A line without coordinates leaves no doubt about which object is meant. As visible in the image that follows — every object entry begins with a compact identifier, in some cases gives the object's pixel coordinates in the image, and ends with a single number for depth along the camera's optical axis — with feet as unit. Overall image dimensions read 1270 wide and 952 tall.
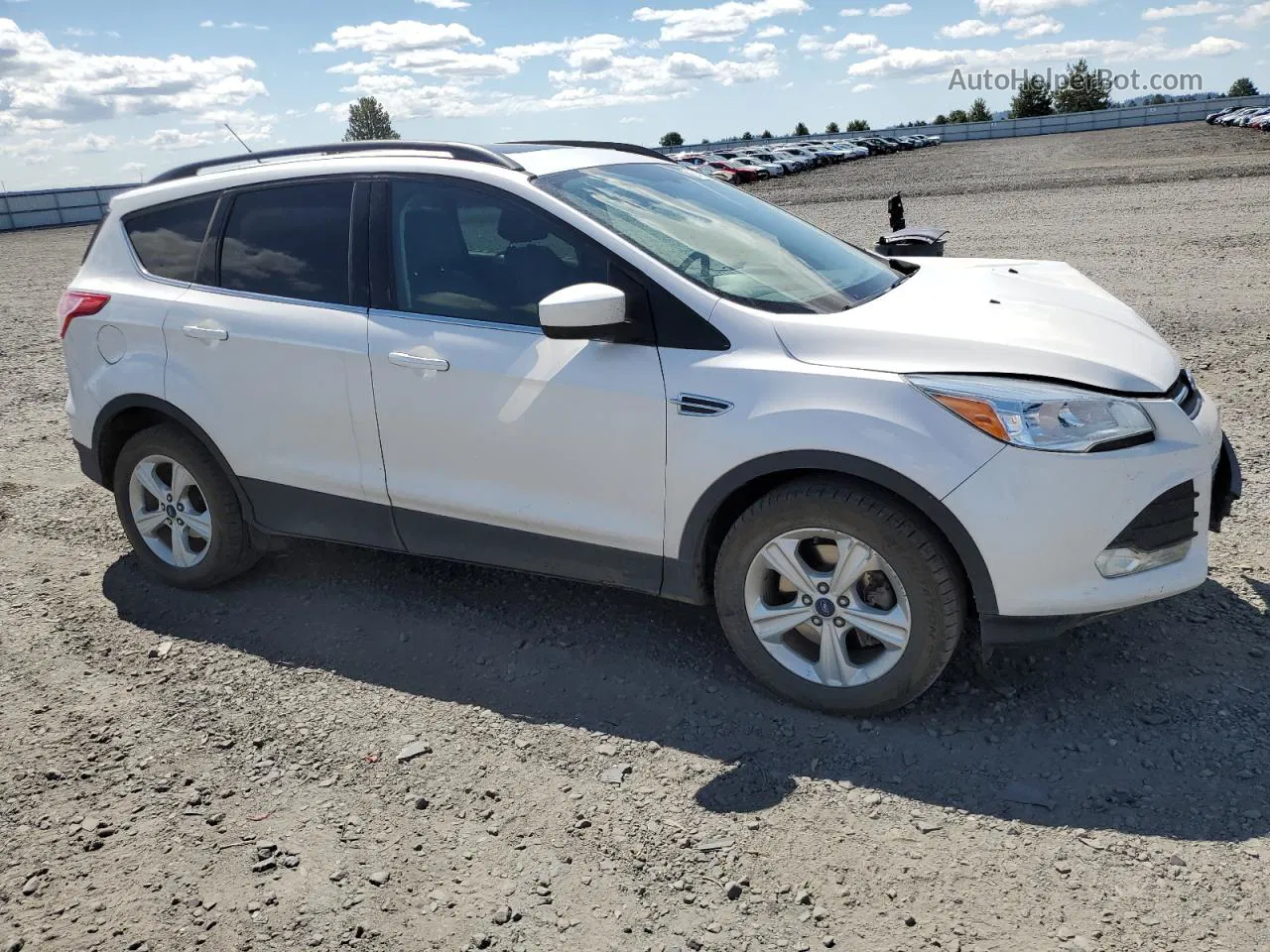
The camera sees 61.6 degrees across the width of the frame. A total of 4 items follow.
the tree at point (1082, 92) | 344.90
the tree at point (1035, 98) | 349.00
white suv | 10.43
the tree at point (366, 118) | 361.30
